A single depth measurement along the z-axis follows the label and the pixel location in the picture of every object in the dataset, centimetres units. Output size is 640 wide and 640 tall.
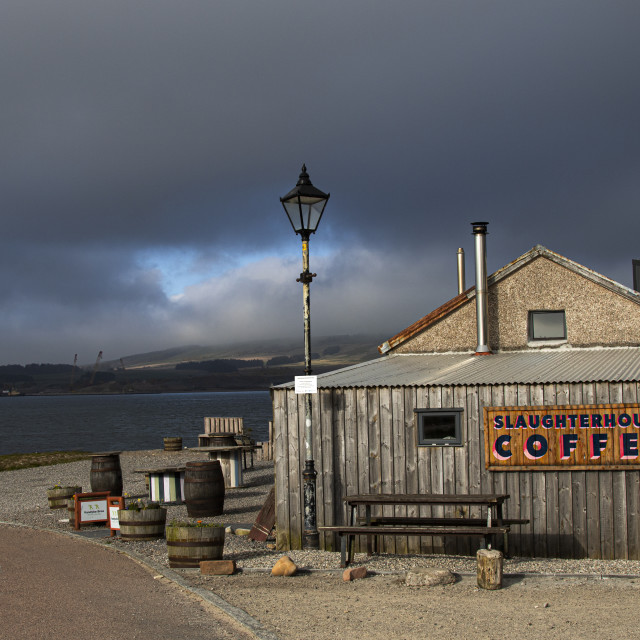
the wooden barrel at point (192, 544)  1134
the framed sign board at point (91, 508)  1540
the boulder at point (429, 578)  1013
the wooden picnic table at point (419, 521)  1097
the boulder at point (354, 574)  1055
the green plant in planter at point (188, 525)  1141
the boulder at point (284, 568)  1088
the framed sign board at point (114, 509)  1452
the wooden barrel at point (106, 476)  1845
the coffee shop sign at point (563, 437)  1188
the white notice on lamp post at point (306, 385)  1223
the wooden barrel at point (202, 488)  1658
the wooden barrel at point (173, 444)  3397
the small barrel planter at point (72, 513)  1568
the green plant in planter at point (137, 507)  1384
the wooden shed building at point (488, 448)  1195
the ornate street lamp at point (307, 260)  1236
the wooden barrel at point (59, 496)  1827
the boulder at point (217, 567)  1102
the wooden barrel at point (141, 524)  1364
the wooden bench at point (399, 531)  1078
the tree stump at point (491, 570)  978
